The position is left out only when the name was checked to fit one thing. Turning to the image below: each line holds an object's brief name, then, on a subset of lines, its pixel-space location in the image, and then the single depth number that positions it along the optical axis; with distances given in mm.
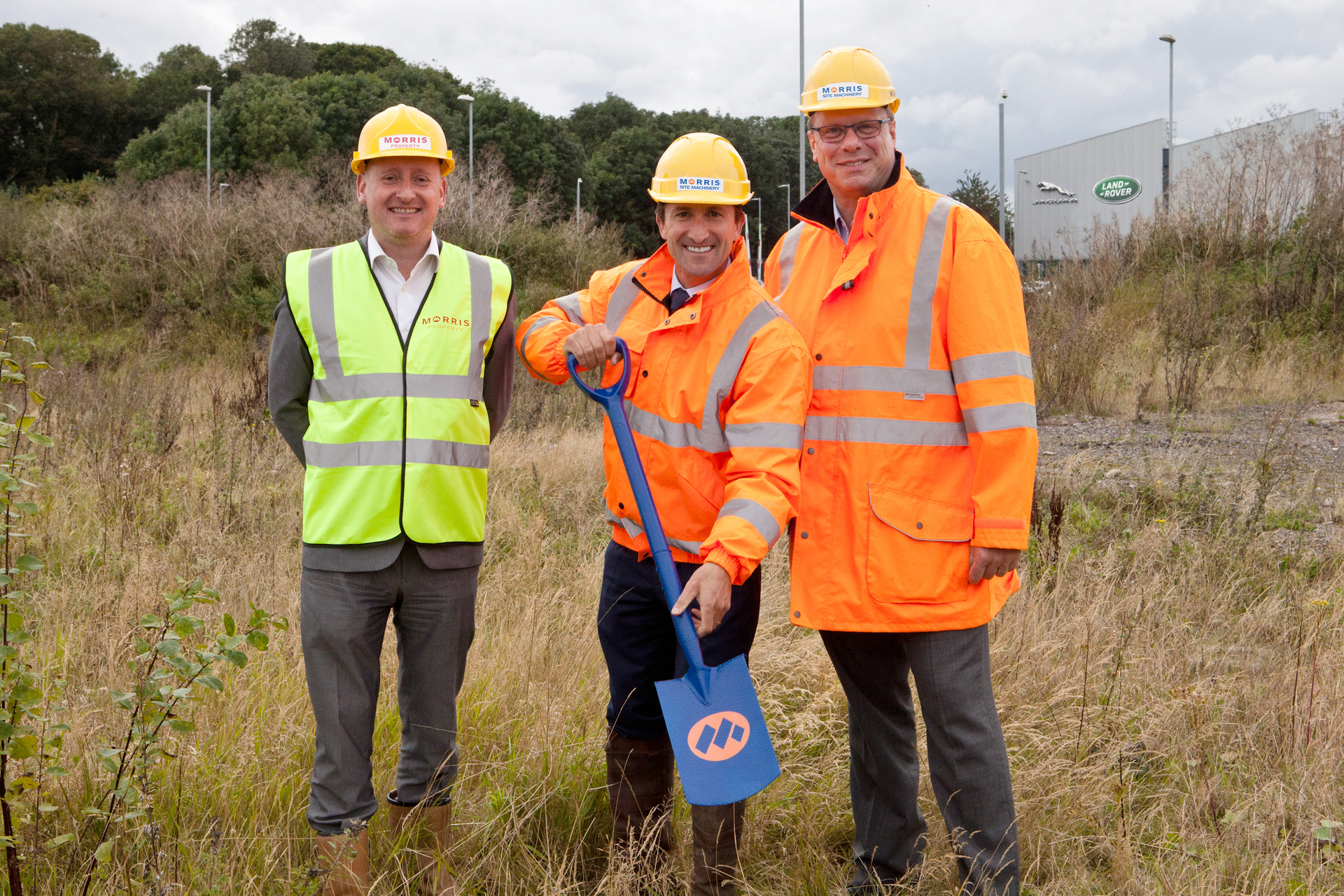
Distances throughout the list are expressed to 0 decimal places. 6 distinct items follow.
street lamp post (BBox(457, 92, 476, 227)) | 16703
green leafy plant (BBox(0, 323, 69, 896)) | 1955
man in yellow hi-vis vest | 2531
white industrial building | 29062
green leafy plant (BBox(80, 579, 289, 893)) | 2010
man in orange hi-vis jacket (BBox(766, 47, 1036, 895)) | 2420
